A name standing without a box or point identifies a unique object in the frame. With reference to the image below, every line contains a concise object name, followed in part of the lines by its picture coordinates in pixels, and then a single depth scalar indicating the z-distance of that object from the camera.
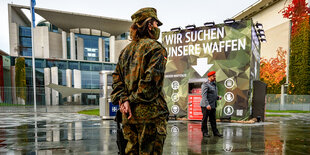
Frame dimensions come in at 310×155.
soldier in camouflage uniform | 1.44
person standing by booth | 4.95
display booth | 7.88
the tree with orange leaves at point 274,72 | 24.35
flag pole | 15.30
